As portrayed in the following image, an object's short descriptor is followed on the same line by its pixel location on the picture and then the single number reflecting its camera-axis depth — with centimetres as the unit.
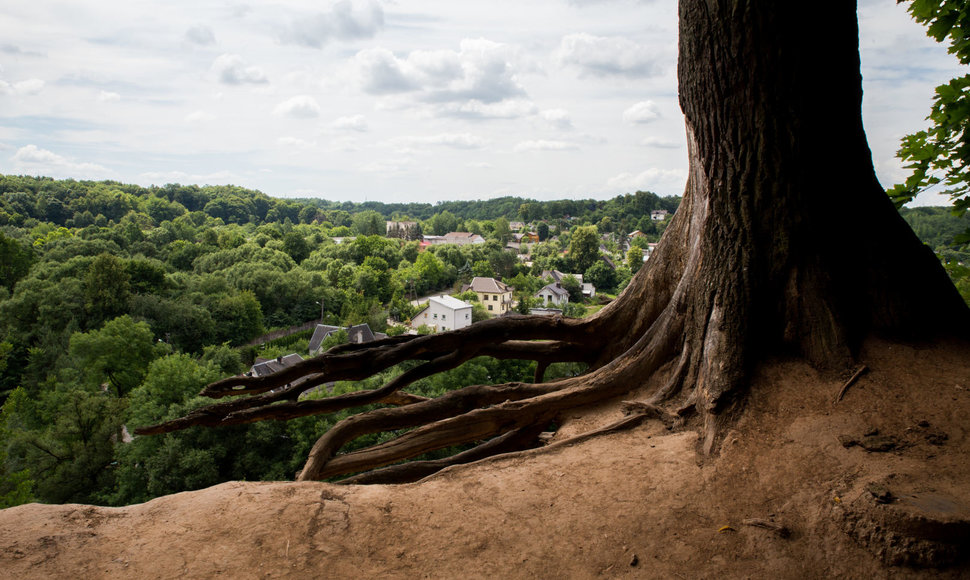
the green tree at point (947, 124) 425
